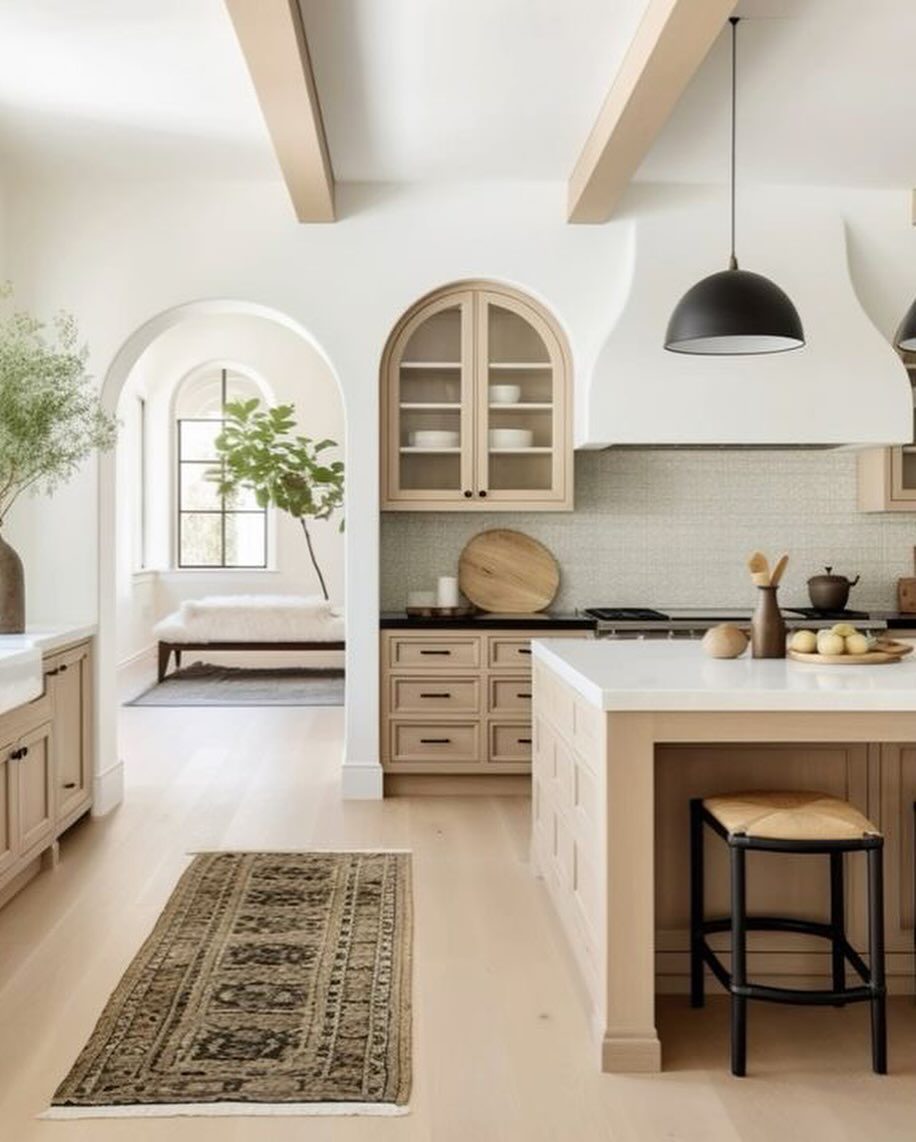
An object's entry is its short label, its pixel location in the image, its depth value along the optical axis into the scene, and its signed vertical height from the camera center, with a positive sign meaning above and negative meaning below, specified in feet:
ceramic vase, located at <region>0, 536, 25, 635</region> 14.25 -0.31
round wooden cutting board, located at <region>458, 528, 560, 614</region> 18.93 -0.07
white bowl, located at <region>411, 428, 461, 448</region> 17.98 +2.05
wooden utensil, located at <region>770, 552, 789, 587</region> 10.66 -0.03
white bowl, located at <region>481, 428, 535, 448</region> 18.04 +2.06
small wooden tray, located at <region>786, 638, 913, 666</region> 10.18 -0.79
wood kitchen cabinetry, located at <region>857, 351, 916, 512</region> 18.07 +1.45
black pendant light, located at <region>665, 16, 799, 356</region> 11.14 +2.53
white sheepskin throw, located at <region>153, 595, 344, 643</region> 30.27 -1.40
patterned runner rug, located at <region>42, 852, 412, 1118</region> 8.13 -3.68
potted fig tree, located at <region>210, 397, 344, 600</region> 32.55 +2.83
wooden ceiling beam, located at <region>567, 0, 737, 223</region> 10.78 +5.21
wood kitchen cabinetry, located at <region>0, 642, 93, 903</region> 12.14 -2.34
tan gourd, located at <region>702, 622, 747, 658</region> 10.80 -0.70
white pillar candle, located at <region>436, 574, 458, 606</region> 18.30 -0.35
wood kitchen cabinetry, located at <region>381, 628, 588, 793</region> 17.52 -2.05
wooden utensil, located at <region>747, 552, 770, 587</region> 10.76 -0.01
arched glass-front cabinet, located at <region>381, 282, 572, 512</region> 17.97 +2.57
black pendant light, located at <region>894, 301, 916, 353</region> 11.19 +2.32
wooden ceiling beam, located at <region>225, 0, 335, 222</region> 10.68 +5.18
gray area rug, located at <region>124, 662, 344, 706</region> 26.84 -3.00
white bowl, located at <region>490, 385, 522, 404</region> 18.10 +2.76
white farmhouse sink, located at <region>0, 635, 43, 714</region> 11.46 -1.09
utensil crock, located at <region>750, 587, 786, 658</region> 10.85 -0.59
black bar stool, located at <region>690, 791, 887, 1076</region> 8.39 -2.10
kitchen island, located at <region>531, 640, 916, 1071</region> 8.64 -1.82
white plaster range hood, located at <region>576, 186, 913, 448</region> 16.89 +2.90
